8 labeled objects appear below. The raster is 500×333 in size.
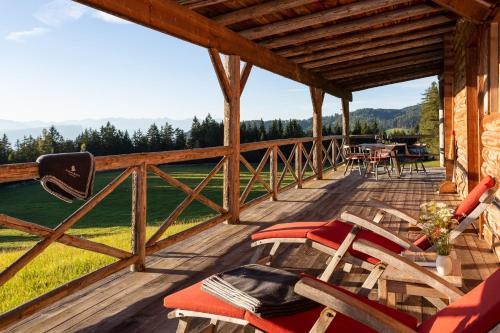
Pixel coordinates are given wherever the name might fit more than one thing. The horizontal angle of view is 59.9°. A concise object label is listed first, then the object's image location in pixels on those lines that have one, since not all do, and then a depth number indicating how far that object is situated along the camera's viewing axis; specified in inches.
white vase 90.3
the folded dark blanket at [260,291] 67.2
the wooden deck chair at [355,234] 96.8
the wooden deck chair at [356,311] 54.8
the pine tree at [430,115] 1932.8
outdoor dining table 380.8
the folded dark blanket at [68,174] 102.3
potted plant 90.8
